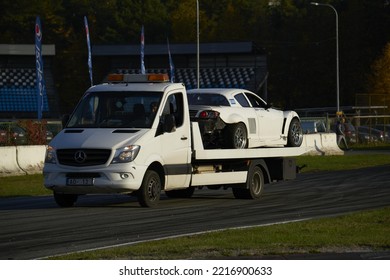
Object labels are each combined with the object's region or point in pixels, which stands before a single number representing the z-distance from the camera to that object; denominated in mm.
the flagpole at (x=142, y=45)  68762
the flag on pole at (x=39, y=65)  59816
